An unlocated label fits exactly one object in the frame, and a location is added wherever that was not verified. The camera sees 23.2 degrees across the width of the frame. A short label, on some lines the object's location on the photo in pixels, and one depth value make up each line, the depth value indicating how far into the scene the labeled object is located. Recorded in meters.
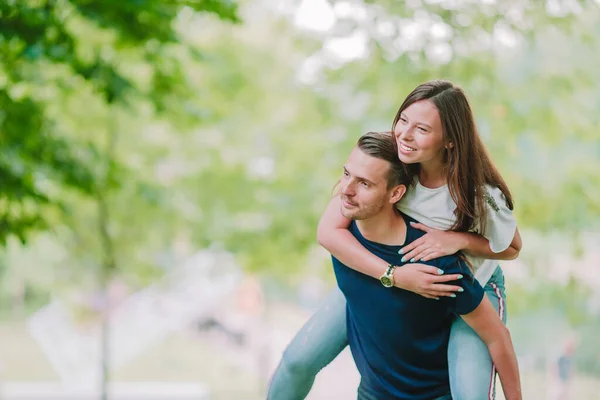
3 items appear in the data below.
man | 3.98
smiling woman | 3.92
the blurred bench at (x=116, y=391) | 16.00
